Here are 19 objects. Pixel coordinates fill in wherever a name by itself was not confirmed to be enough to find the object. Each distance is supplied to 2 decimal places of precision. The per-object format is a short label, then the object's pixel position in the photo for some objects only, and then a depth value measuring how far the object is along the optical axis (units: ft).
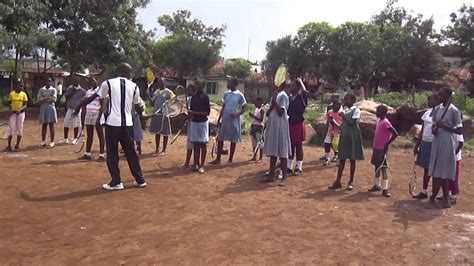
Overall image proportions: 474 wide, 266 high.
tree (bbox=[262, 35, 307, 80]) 151.02
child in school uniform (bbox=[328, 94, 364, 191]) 26.45
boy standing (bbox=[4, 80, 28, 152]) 35.65
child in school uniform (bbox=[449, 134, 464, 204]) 23.89
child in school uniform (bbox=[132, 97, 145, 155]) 33.65
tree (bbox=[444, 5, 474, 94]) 128.88
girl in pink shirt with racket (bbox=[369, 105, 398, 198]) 26.05
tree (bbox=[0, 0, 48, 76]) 60.54
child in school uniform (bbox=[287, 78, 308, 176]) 29.96
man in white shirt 23.70
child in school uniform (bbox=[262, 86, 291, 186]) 26.58
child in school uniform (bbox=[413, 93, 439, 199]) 25.66
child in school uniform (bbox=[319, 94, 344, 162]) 35.21
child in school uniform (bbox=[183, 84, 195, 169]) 29.94
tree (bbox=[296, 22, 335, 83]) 146.92
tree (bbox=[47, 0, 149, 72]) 74.08
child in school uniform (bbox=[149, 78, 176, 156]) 35.88
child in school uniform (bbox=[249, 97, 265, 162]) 36.14
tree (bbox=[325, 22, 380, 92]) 141.69
